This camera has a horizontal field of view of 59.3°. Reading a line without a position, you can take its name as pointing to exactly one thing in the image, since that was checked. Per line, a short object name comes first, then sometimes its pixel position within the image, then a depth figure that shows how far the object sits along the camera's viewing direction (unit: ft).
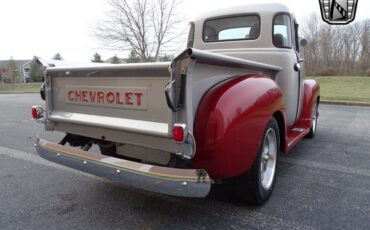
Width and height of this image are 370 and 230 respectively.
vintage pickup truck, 7.63
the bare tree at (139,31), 84.33
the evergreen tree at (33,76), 189.49
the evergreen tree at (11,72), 170.97
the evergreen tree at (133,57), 88.33
